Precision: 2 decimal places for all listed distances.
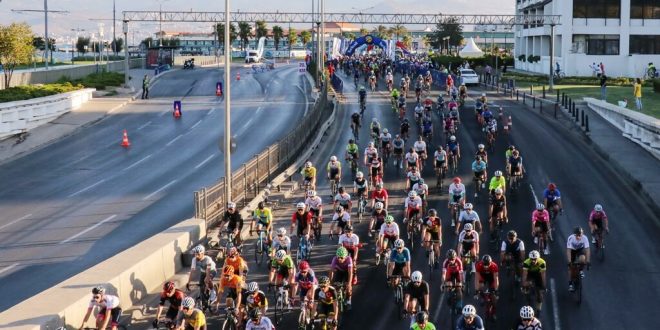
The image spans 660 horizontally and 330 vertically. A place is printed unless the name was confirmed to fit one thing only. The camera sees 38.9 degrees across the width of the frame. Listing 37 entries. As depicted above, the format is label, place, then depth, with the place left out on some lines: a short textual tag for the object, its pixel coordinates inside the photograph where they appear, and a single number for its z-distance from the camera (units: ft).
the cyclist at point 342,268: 57.57
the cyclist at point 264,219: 70.79
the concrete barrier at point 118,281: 47.29
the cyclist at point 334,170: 94.22
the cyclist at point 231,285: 53.83
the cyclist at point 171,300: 50.21
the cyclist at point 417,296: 53.06
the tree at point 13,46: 198.49
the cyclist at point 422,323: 44.21
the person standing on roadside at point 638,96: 163.12
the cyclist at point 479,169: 93.92
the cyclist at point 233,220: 70.03
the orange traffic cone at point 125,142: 147.95
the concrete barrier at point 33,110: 146.61
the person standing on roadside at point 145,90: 223.51
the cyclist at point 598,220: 71.67
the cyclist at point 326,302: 51.85
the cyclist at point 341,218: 70.69
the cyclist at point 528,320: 44.78
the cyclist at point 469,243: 62.94
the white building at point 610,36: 290.35
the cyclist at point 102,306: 47.55
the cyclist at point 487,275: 55.62
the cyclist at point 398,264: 58.59
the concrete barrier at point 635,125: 120.06
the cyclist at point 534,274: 56.54
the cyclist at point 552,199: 80.64
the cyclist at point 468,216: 69.15
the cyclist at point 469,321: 44.70
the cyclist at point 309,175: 90.74
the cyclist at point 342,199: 76.54
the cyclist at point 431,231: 66.64
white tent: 402.40
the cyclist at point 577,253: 60.59
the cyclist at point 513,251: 60.79
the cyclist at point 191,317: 46.09
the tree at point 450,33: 499.10
